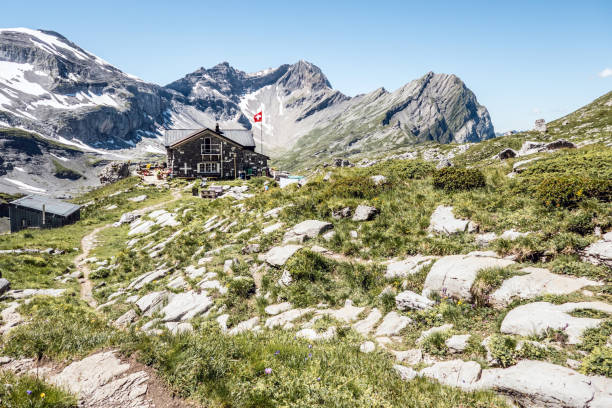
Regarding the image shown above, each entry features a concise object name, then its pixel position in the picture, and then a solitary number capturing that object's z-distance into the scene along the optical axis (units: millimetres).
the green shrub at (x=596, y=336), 6062
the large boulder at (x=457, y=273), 9117
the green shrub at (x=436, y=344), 7348
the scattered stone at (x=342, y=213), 16484
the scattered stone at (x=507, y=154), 27188
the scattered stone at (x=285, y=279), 12102
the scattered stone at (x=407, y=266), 10969
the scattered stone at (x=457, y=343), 7199
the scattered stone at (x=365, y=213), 15624
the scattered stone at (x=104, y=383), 5383
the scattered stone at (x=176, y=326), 10578
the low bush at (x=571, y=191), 10992
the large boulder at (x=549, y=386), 5039
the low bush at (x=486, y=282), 8617
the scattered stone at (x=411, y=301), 9070
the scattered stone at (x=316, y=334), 8392
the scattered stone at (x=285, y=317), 9875
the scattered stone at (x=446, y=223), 12594
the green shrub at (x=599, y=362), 5410
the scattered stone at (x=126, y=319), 12424
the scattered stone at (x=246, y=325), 9817
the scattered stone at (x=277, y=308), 10845
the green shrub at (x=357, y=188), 18234
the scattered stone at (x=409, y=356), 7208
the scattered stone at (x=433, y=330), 7859
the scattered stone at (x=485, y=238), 11391
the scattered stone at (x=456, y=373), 6180
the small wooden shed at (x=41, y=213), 35031
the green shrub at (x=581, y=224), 9823
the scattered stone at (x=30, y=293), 14961
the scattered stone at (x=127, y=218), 32966
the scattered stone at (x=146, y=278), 16245
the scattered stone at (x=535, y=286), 7984
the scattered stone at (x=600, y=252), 8469
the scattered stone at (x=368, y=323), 8883
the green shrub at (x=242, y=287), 12125
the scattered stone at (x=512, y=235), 10668
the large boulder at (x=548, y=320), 6516
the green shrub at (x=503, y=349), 6352
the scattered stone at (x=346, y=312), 9711
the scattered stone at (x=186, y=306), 11794
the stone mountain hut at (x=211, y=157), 57469
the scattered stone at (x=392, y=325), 8513
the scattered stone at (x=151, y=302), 13016
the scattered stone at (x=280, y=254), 13469
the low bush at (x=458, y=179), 15906
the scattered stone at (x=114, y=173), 72188
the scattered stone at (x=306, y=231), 15227
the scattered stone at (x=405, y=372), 6446
